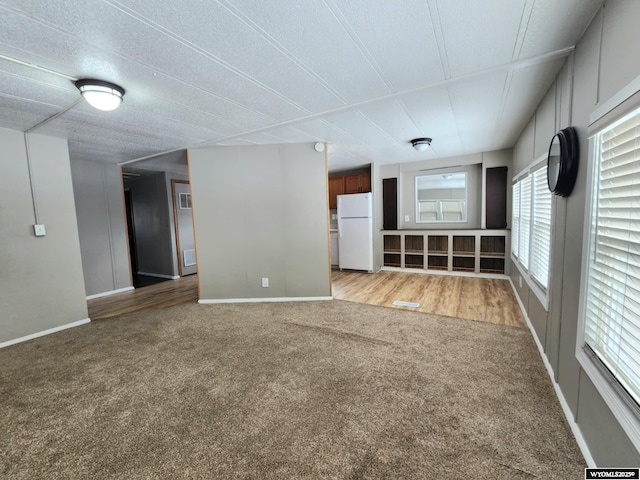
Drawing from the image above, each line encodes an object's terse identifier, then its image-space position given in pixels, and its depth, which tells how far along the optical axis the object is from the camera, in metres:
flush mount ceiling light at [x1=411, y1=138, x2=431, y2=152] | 3.87
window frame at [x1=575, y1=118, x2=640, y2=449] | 1.08
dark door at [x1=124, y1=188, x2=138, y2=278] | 6.61
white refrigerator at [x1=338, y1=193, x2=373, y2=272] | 5.48
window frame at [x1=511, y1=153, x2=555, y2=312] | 2.14
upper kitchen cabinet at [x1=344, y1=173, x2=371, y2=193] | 5.81
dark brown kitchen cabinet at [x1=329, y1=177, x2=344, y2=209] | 6.12
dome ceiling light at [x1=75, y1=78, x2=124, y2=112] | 2.02
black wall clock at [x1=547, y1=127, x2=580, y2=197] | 1.59
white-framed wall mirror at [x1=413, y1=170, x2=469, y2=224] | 5.38
